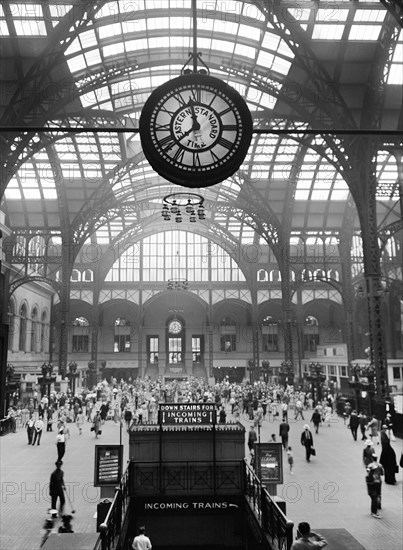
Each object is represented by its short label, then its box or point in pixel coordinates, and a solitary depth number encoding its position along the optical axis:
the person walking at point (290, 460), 16.04
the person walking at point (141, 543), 8.27
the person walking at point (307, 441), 17.39
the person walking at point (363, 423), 21.88
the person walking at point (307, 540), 6.03
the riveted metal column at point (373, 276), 22.08
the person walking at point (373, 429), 19.47
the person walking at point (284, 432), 18.75
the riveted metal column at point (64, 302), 40.12
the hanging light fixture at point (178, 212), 26.08
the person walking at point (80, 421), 24.06
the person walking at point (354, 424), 21.58
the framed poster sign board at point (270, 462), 12.14
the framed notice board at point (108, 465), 11.64
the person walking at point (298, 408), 28.73
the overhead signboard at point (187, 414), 13.35
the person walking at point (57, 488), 11.70
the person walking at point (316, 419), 23.50
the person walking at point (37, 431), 20.42
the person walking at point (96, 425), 22.17
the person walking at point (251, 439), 17.37
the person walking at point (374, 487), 11.35
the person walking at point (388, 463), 13.86
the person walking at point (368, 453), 14.10
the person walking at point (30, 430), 20.57
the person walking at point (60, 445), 15.74
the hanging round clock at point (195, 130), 4.51
